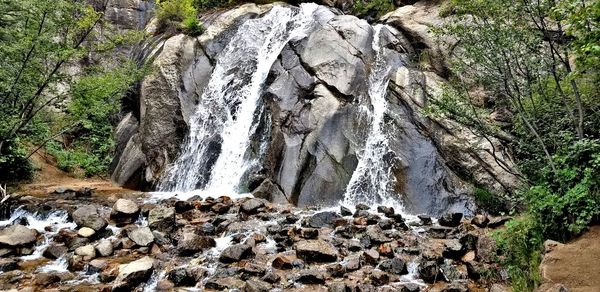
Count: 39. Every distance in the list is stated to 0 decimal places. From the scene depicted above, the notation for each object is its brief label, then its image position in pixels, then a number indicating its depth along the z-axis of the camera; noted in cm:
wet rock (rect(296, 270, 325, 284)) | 682
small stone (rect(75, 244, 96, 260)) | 774
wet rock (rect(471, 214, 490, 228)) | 1021
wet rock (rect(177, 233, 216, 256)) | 802
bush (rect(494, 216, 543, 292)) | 586
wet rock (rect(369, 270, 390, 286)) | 683
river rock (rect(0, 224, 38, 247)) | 813
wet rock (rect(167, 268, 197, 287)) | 668
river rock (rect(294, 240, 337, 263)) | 782
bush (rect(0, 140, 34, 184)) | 1505
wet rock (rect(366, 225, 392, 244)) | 880
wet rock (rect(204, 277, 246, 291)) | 652
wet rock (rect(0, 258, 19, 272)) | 720
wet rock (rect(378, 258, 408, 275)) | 729
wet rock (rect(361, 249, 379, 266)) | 770
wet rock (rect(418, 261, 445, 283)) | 696
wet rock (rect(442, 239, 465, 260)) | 805
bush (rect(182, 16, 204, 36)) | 2019
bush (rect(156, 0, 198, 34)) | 2219
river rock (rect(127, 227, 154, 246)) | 838
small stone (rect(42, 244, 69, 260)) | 790
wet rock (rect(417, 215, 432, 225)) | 1073
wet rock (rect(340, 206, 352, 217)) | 1108
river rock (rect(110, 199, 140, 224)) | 1014
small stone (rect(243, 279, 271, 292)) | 624
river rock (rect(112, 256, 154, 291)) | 634
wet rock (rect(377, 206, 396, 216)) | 1109
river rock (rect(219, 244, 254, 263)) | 766
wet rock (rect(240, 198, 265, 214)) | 1103
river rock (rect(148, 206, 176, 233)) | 946
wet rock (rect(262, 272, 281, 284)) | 677
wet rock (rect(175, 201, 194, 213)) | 1139
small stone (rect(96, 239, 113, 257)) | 792
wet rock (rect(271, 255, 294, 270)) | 742
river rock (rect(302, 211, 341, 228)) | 1001
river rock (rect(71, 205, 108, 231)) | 921
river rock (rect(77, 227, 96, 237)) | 881
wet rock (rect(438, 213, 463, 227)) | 1042
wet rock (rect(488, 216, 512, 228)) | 1008
